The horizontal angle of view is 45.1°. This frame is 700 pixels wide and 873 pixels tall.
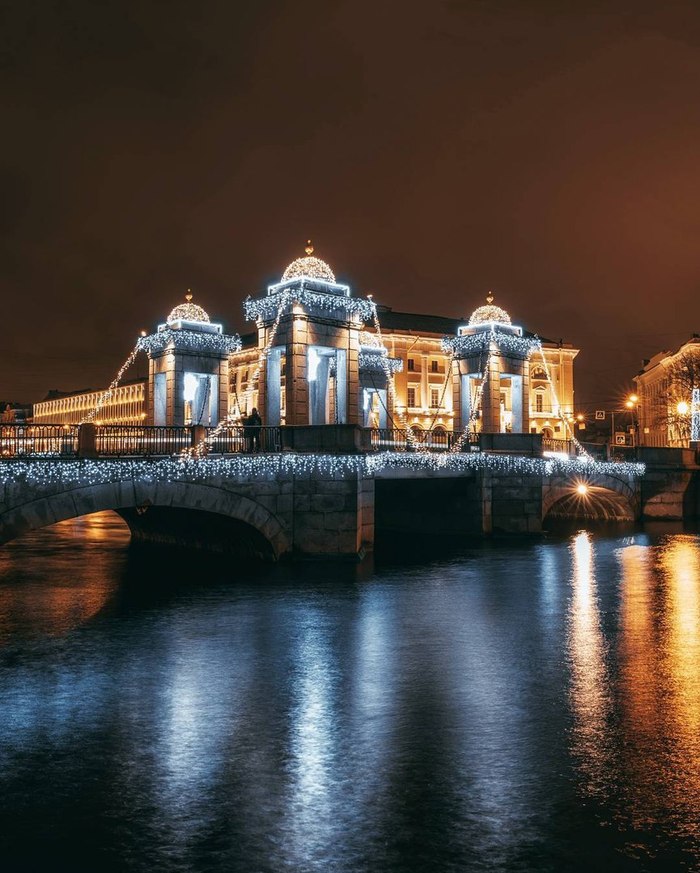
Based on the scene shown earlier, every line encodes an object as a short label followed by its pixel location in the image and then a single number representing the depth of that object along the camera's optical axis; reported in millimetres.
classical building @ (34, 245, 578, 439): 30844
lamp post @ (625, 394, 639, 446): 71750
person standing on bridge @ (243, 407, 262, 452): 27344
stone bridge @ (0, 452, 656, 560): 22391
